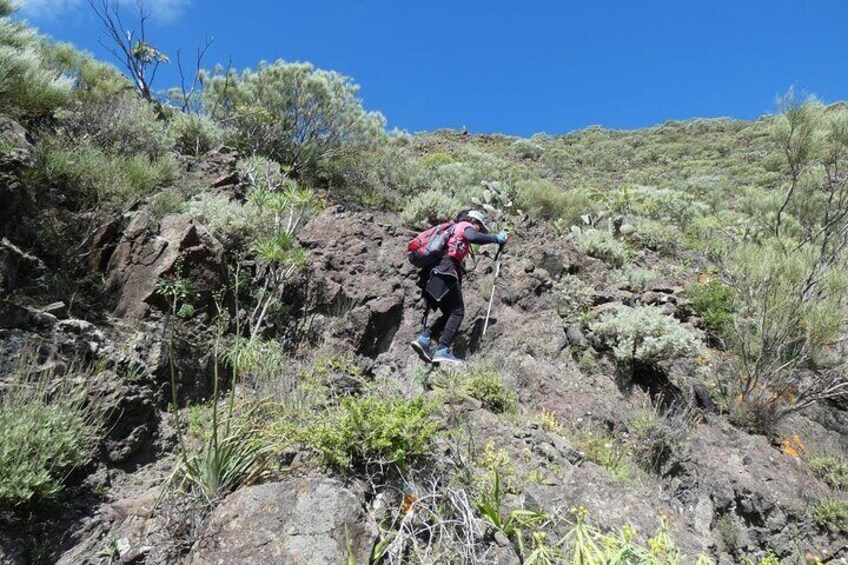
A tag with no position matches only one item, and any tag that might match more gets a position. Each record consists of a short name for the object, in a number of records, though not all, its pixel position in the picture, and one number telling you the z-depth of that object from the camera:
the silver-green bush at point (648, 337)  6.84
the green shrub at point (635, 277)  9.40
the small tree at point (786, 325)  6.68
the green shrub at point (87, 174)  6.18
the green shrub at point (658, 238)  11.95
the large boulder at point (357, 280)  6.61
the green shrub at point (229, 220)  6.73
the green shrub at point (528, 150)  26.22
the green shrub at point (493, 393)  5.76
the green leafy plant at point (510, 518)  3.79
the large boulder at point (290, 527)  3.09
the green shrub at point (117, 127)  8.20
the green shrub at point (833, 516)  5.34
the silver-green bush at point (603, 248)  10.31
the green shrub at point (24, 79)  6.35
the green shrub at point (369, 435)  3.85
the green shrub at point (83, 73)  9.15
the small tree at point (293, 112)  11.73
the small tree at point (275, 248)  5.59
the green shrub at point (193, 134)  10.41
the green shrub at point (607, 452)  5.27
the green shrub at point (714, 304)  8.23
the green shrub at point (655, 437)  5.84
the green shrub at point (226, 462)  3.48
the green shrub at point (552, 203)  12.77
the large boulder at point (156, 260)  5.42
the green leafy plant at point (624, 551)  2.56
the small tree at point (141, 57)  12.57
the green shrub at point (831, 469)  5.90
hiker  6.11
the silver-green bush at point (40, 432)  3.06
